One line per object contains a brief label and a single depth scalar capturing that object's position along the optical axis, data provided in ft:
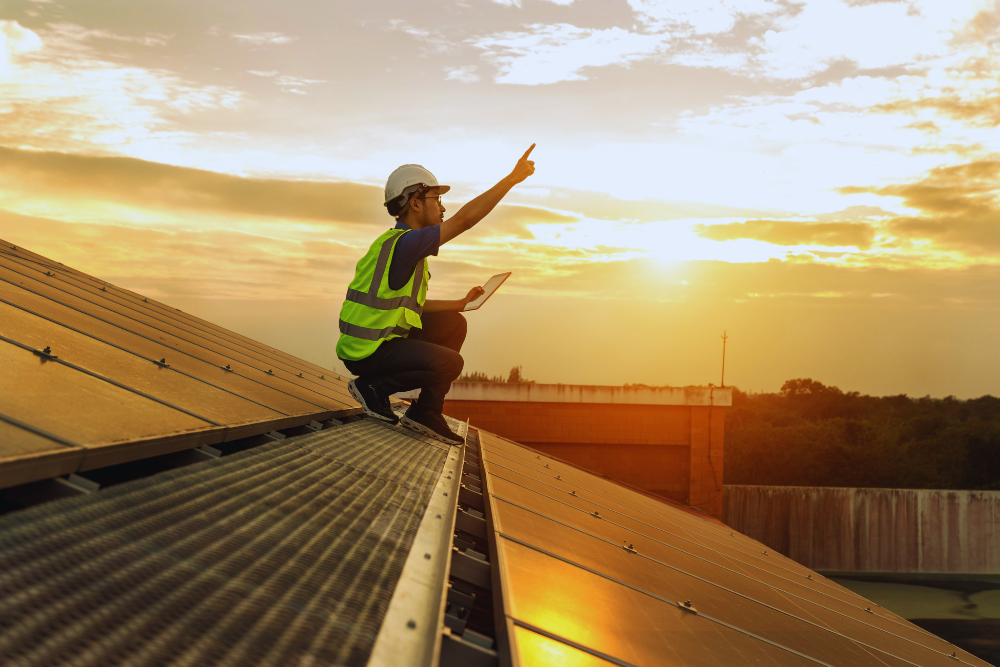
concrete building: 47.39
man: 13.25
